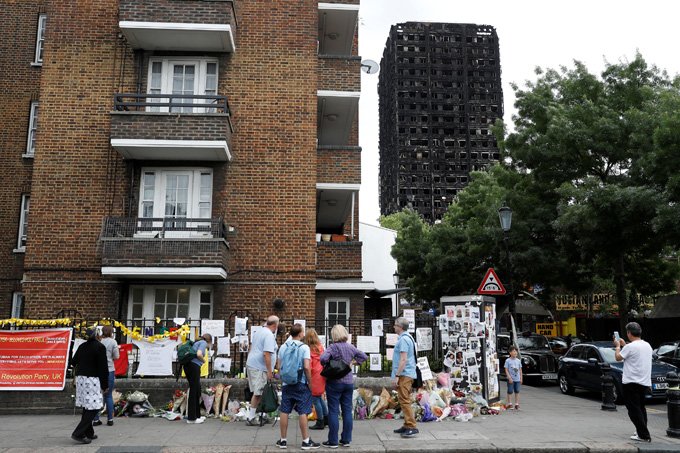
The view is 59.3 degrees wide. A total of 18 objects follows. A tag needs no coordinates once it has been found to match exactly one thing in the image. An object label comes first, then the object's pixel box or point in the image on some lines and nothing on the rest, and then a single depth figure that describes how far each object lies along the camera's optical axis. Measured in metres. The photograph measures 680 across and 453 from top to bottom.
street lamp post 17.16
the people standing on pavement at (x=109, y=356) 10.49
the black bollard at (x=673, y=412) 9.69
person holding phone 9.09
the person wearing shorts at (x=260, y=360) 9.82
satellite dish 19.58
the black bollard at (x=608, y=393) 13.35
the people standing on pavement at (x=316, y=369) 8.98
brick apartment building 14.80
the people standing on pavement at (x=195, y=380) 10.52
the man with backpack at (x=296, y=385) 8.38
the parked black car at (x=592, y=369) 14.64
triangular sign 14.04
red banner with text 11.61
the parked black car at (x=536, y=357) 19.84
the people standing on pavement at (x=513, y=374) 12.55
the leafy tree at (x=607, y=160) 16.44
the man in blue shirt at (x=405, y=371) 9.24
